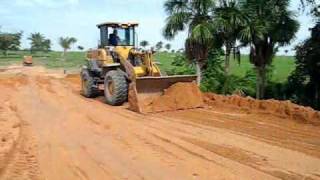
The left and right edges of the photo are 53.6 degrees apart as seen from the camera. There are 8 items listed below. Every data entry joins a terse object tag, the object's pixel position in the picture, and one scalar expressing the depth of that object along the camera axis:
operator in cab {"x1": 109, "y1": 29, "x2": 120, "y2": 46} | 11.18
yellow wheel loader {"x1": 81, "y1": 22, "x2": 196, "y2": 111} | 9.55
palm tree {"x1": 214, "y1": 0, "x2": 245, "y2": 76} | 14.65
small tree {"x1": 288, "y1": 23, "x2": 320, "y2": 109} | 14.36
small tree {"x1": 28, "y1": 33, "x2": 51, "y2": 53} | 56.90
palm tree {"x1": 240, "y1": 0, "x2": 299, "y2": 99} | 15.16
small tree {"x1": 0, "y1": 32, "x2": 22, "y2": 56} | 44.94
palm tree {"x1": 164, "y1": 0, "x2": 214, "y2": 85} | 14.48
